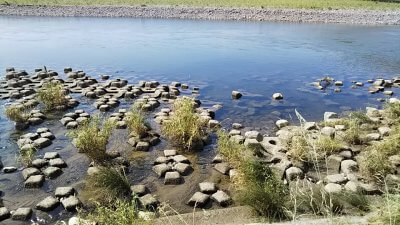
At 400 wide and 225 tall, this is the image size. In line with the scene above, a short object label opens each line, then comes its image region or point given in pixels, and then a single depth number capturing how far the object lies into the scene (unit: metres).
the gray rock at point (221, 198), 7.54
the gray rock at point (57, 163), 9.04
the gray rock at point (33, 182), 8.19
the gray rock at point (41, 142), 10.03
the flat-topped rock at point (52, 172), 8.61
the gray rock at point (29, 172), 8.49
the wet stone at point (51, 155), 9.33
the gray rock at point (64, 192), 7.76
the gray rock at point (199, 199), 7.55
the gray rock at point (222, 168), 8.83
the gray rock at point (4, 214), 7.04
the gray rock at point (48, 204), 7.36
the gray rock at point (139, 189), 7.87
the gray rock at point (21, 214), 7.06
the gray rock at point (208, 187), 7.97
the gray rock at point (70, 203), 7.38
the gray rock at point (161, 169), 8.77
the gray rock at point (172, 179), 8.42
